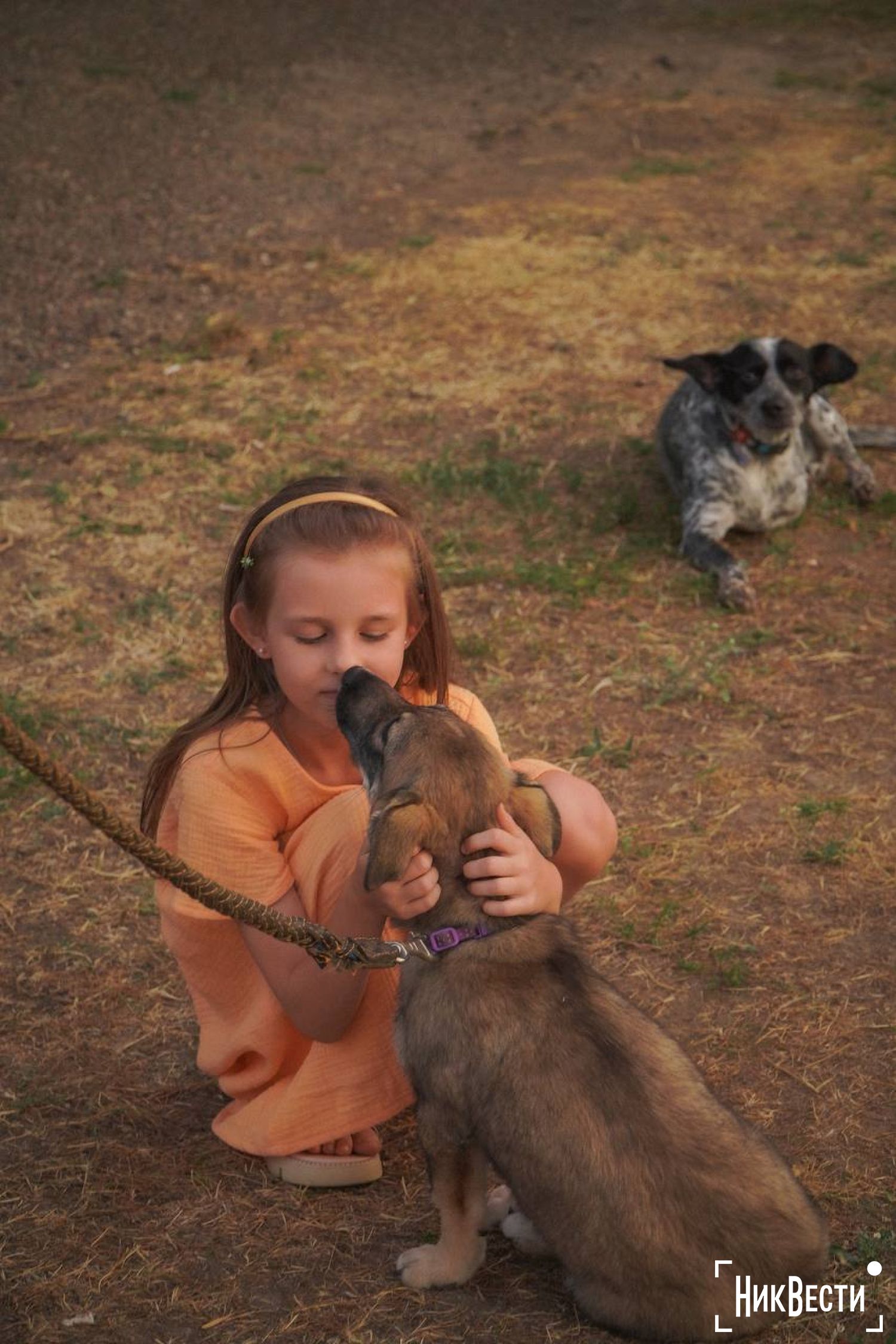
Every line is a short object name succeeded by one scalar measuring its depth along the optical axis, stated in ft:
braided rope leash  8.26
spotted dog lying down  24.25
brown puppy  9.86
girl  12.05
